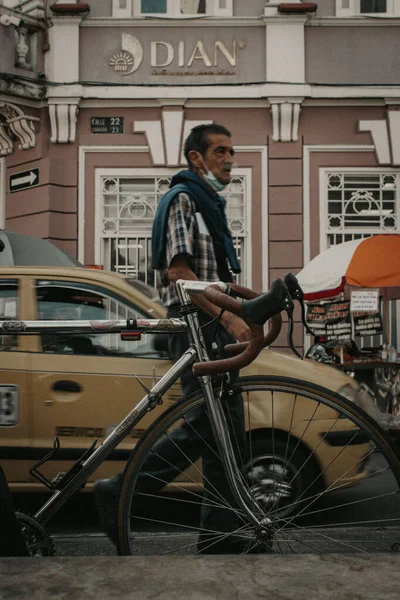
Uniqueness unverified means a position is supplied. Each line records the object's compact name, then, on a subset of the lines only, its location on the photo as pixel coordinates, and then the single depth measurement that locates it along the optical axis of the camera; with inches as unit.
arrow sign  495.2
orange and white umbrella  367.2
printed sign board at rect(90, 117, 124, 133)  493.4
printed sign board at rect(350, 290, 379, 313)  397.4
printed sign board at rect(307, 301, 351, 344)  423.2
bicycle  91.6
